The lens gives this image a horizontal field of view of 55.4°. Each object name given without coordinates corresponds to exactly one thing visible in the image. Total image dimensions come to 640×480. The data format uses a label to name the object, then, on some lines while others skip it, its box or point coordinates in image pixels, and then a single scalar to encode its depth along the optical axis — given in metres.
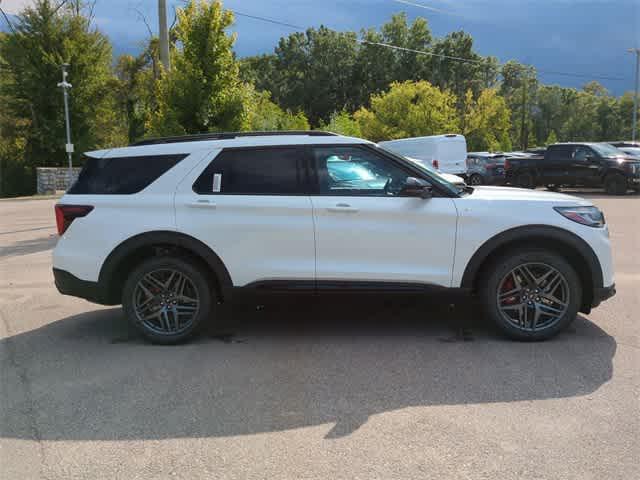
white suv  5.02
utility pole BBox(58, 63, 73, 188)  28.22
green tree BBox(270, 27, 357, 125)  71.81
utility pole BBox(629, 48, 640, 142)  52.91
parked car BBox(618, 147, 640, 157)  24.26
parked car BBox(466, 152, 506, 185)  25.81
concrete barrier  34.09
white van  22.64
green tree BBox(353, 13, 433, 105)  69.94
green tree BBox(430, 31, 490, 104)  70.31
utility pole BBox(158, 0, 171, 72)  13.80
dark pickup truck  20.52
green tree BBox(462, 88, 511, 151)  48.84
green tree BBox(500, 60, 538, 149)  87.00
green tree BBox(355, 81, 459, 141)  38.44
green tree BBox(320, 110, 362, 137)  36.03
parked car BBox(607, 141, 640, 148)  30.58
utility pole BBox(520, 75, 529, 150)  77.29
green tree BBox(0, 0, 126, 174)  37.25
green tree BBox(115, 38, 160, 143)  44.50
